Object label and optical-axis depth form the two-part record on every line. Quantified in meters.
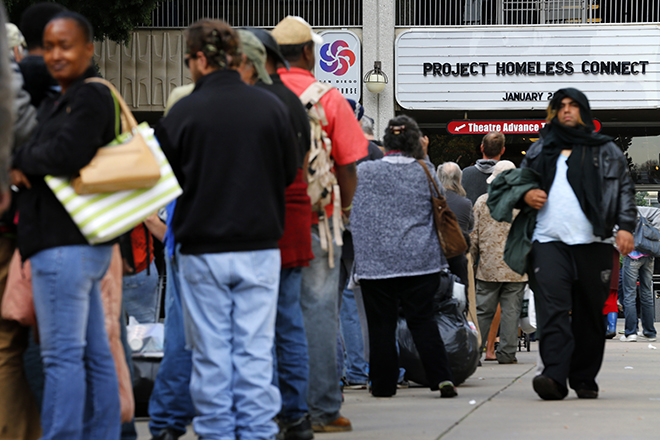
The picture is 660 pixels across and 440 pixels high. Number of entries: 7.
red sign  39.84
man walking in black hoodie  12.69
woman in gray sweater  13.25
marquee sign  38.31
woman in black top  7.17
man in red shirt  9.91
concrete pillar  38.56
